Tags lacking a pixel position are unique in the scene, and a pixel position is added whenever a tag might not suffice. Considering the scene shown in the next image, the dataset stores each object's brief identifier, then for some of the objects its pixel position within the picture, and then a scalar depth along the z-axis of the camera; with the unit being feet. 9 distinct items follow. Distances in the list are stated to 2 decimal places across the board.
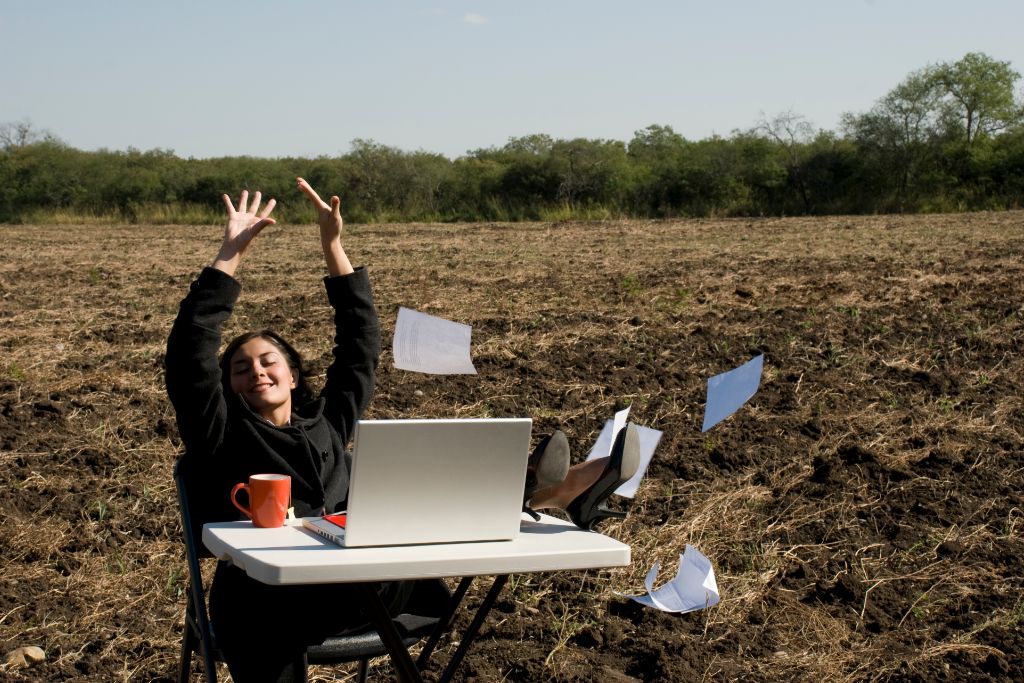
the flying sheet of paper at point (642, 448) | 10.21
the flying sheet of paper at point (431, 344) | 9.36
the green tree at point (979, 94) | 129.59
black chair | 8.86
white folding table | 7.09
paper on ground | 13.87
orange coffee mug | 8.32
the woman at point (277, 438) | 8.99
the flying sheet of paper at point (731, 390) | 9.68
